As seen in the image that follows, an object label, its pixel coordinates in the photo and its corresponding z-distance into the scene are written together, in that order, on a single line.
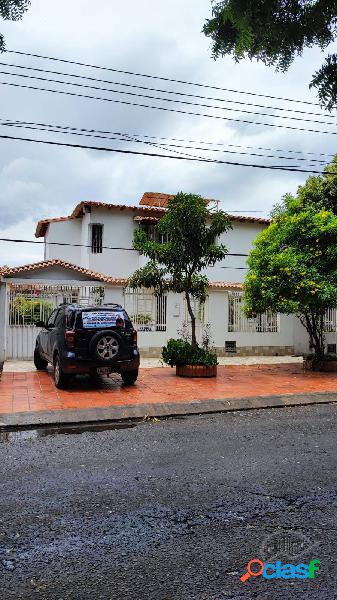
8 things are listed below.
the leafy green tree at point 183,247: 12.61
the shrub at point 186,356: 12.85
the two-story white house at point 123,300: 16.47
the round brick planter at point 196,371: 12.77
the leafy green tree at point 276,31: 1.70
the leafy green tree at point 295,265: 13.19
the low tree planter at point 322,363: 14.66
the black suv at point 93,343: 10.09
